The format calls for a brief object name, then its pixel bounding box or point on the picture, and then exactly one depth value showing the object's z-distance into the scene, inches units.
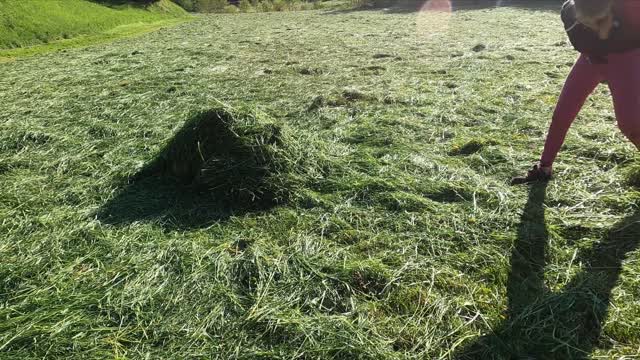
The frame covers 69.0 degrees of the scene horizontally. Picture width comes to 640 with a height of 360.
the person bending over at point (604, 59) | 104.7
